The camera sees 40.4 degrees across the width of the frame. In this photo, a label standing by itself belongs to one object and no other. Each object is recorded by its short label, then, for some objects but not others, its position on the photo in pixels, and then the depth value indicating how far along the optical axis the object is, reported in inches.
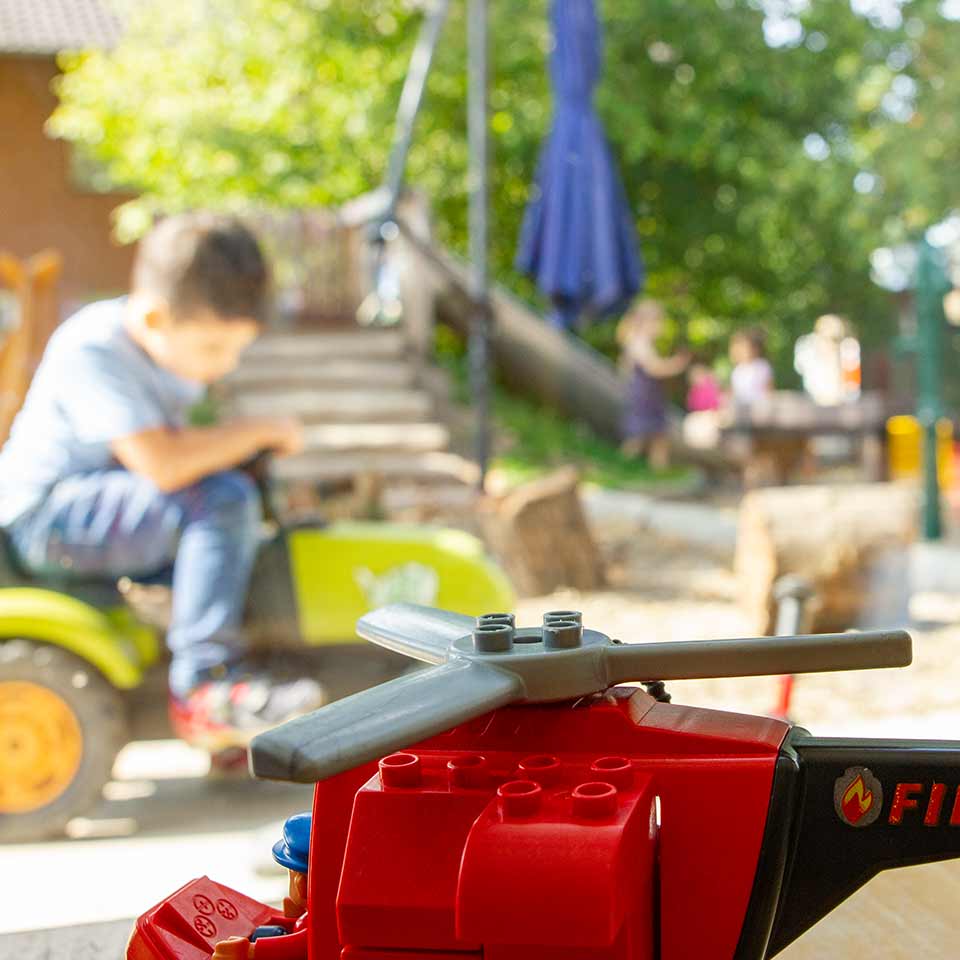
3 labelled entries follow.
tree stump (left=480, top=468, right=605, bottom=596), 217.9
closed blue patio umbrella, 284.2
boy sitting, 103.0
